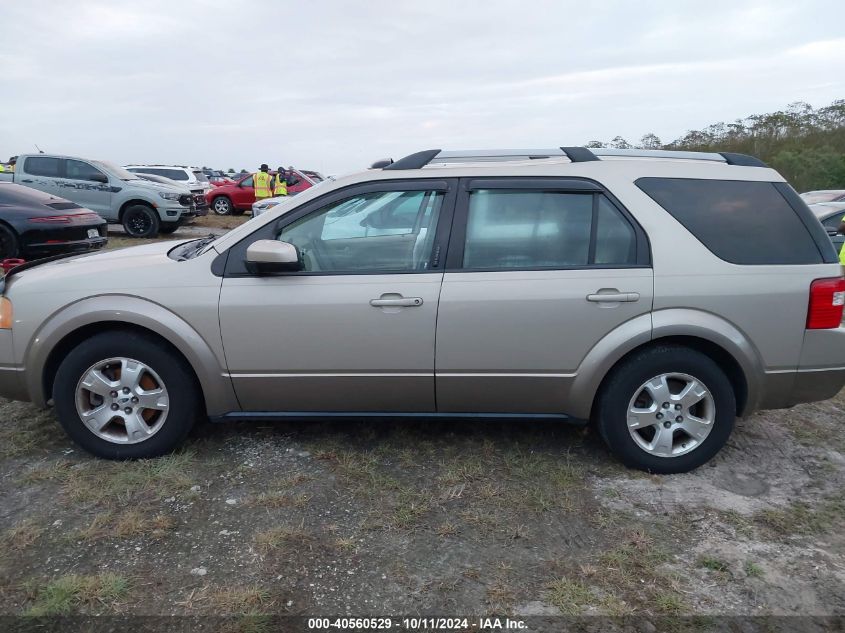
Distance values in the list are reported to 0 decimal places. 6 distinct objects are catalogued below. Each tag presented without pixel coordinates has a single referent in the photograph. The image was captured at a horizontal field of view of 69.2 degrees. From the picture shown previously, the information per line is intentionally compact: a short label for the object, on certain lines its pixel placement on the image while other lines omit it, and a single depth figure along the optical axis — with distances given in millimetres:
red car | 19109
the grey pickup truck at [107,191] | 13414
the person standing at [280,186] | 16662
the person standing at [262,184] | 17688
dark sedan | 8633
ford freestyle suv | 3260
